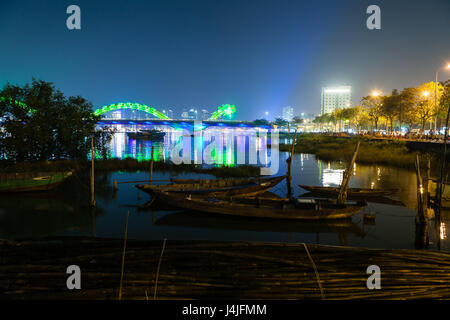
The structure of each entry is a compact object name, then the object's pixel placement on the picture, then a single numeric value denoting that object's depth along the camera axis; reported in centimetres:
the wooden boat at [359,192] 1600
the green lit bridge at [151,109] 10447
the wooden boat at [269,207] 1164
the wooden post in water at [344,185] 1255
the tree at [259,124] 8832
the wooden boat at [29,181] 1608
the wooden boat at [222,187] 1457
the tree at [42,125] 1808
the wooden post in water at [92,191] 1326
